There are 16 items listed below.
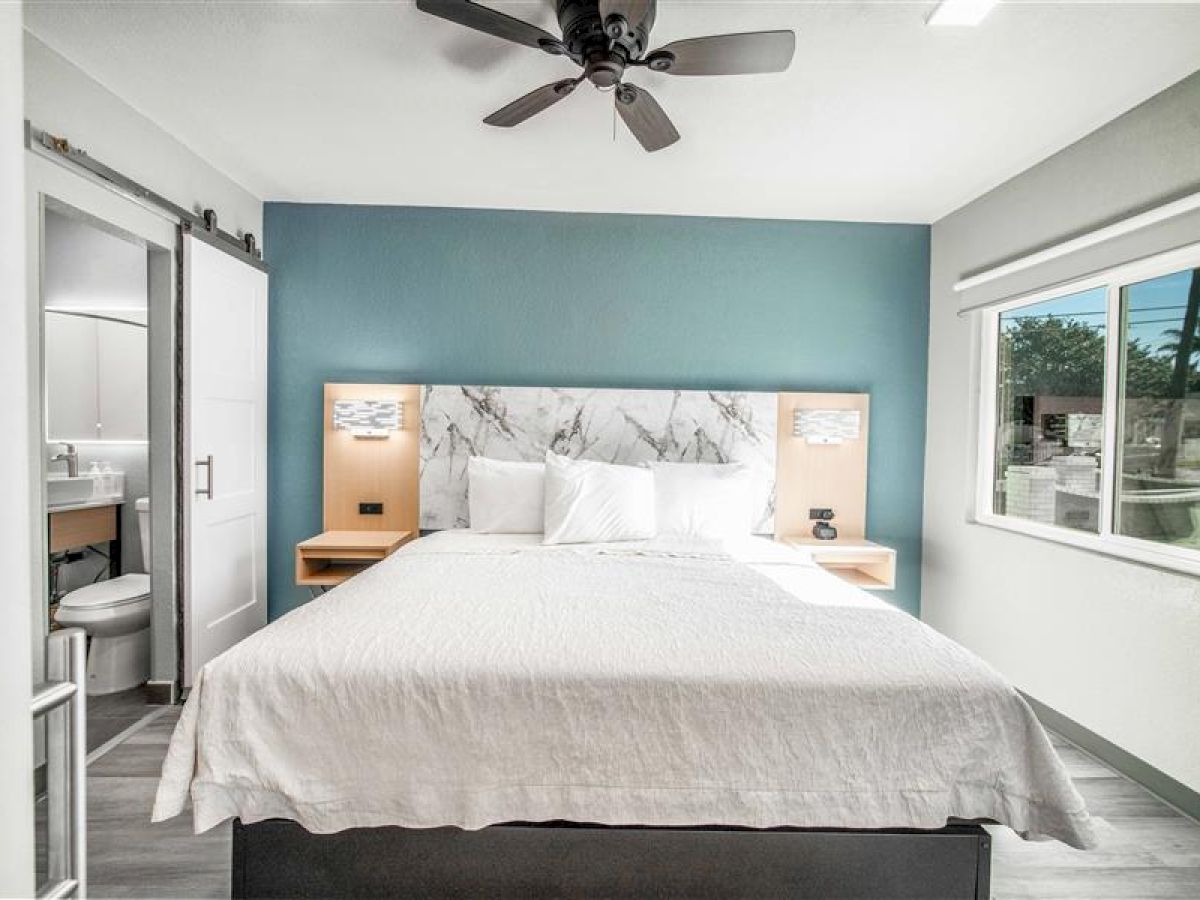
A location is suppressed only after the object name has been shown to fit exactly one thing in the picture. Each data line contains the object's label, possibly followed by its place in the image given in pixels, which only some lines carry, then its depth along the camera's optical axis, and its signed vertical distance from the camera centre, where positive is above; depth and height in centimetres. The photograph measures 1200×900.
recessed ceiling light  182 +127
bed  150 -82
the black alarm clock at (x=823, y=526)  356 -50
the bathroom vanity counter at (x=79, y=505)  343 -46
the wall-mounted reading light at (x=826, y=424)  364 +8
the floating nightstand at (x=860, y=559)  337 -65
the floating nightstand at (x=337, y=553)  325 -64
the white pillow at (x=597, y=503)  299 -33
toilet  285 -93
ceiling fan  168 +111
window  229 +13
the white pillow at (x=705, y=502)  314 -33
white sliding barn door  293 -12
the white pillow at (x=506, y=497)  324 -33
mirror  391 +58
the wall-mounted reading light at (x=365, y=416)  359 +8
